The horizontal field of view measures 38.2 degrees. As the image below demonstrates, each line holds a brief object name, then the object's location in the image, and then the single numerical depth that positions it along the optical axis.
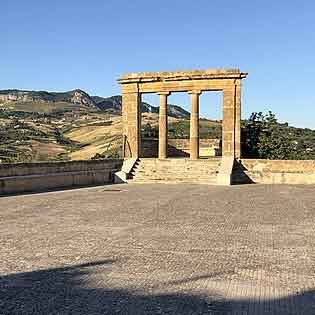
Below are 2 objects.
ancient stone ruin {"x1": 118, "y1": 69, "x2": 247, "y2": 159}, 24.38
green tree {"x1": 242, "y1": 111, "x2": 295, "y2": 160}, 26.97
